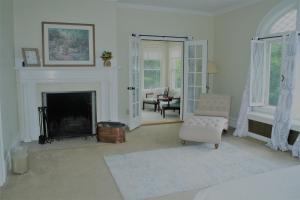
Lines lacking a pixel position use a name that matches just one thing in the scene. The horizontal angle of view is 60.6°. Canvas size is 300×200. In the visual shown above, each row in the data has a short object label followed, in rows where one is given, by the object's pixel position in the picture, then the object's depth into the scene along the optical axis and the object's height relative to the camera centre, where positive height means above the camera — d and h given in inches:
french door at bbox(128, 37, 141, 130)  225.8 -4.3
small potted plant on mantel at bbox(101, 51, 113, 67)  201.7 +17.3
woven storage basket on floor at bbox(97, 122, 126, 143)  188.5 -39.6
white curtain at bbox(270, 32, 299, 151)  165.5 -11.8
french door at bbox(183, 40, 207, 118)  247.9 +6.5
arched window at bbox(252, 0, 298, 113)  182.7 +30.7
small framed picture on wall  183.8 +15.7
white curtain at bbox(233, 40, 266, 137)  197.0 -5.0
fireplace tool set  186.3 -35.2
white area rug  119.0 -48.5
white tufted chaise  173.3 -30.0
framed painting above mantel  190.5 +26.3
